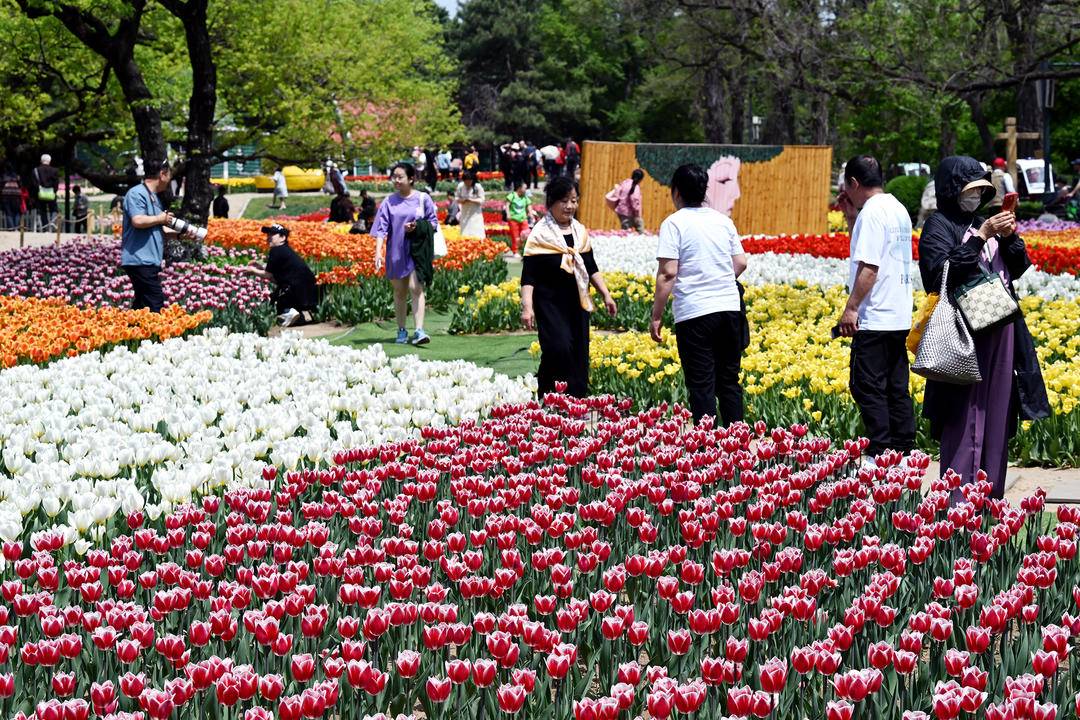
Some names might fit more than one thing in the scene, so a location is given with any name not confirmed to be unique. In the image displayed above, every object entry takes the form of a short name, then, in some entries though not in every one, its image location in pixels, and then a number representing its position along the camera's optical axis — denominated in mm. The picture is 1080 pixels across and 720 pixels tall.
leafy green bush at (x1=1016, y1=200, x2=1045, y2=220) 29578
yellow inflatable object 51219
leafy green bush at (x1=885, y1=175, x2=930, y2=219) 30688
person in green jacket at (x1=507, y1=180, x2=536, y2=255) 22578
